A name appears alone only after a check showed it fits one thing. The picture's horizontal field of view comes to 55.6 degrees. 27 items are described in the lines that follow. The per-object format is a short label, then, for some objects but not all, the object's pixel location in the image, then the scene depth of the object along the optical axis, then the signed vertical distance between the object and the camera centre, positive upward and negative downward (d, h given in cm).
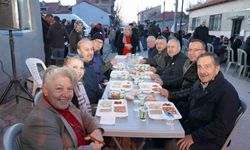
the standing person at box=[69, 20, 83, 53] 688 -15
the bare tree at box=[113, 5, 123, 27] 3302 +346
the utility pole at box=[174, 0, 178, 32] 1484 +97
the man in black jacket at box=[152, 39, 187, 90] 364 -55
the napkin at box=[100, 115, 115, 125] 203 -75
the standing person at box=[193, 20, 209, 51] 1032 +4
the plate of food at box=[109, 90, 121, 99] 266 -68
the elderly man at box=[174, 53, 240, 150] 200 -66
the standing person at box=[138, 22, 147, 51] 1412 -25
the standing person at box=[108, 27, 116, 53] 1260 -26
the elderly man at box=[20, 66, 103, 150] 139 -57
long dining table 190 -77
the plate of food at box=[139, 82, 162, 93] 299 -69
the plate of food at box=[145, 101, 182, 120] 216 -73
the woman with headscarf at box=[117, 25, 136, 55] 714 -29
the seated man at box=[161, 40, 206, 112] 298 -56
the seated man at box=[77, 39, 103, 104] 305 -49
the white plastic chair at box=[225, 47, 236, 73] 782 -76
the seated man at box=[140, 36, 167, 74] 456 -51
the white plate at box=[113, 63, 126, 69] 461 -64
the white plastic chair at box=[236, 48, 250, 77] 702 -77
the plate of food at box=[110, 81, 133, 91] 303 -68
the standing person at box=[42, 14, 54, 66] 754 +8
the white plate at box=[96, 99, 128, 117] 218 -72
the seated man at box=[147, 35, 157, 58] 600 -32
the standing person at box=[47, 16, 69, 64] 705 -16
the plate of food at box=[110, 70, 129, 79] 382 -67
